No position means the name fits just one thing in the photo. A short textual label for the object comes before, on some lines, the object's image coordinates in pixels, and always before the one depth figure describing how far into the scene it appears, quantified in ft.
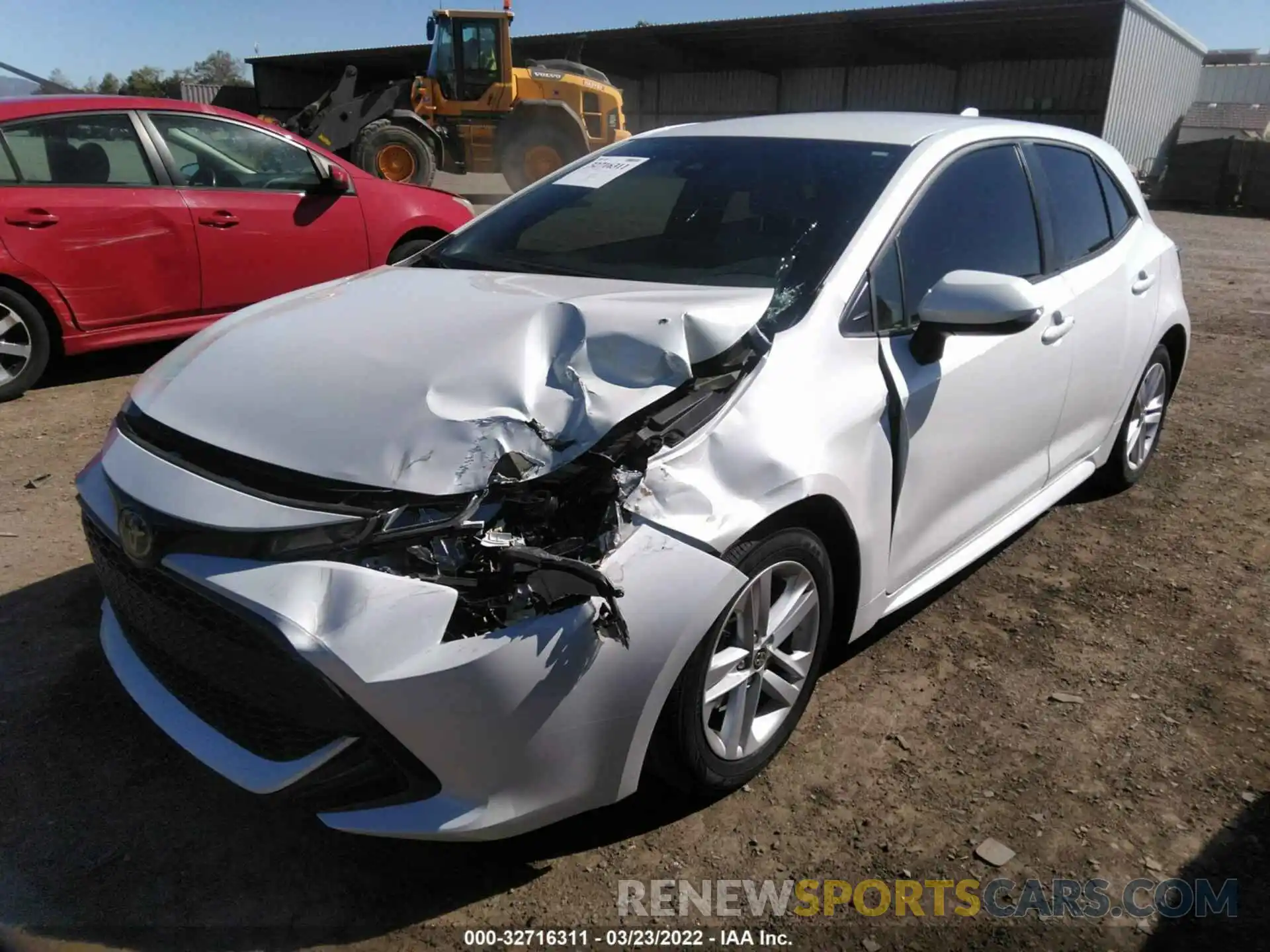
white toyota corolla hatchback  6.15
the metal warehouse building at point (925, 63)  77.87
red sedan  17.34
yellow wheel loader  52.90
